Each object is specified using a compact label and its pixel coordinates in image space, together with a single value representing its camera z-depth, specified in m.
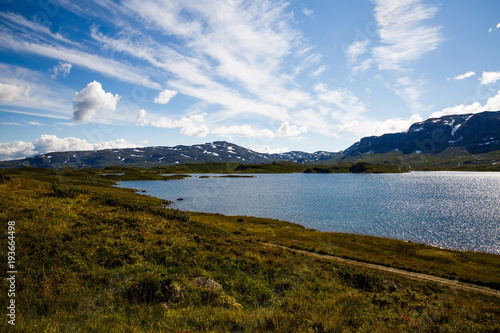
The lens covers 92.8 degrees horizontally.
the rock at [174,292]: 12.28
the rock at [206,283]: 13.93
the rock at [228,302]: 12.40
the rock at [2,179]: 28.84
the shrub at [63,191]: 28.11
